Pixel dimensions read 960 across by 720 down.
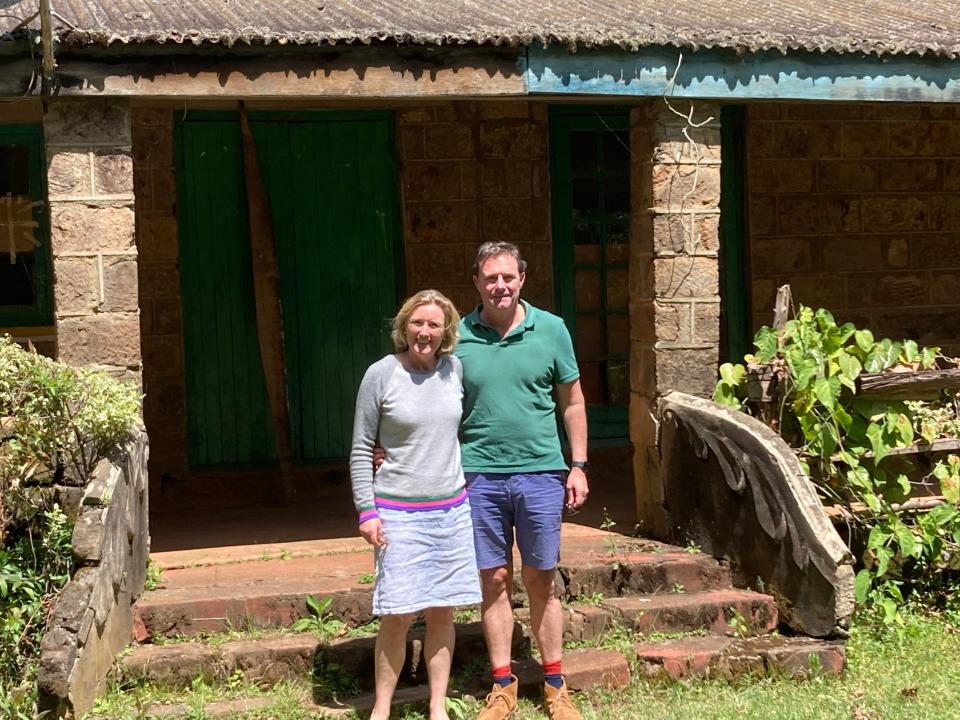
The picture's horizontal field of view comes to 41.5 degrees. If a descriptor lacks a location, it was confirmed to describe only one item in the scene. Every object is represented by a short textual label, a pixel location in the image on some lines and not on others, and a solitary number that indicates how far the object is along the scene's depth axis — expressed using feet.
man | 16.11
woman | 15.53
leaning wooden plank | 28.35
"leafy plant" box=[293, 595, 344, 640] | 18.66
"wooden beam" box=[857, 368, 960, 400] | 20.16
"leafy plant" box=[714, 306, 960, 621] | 20.31
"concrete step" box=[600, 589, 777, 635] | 19.56
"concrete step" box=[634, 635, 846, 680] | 18.44
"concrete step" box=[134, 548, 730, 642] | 18.71
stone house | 19.95
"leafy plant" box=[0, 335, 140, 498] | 17.70
